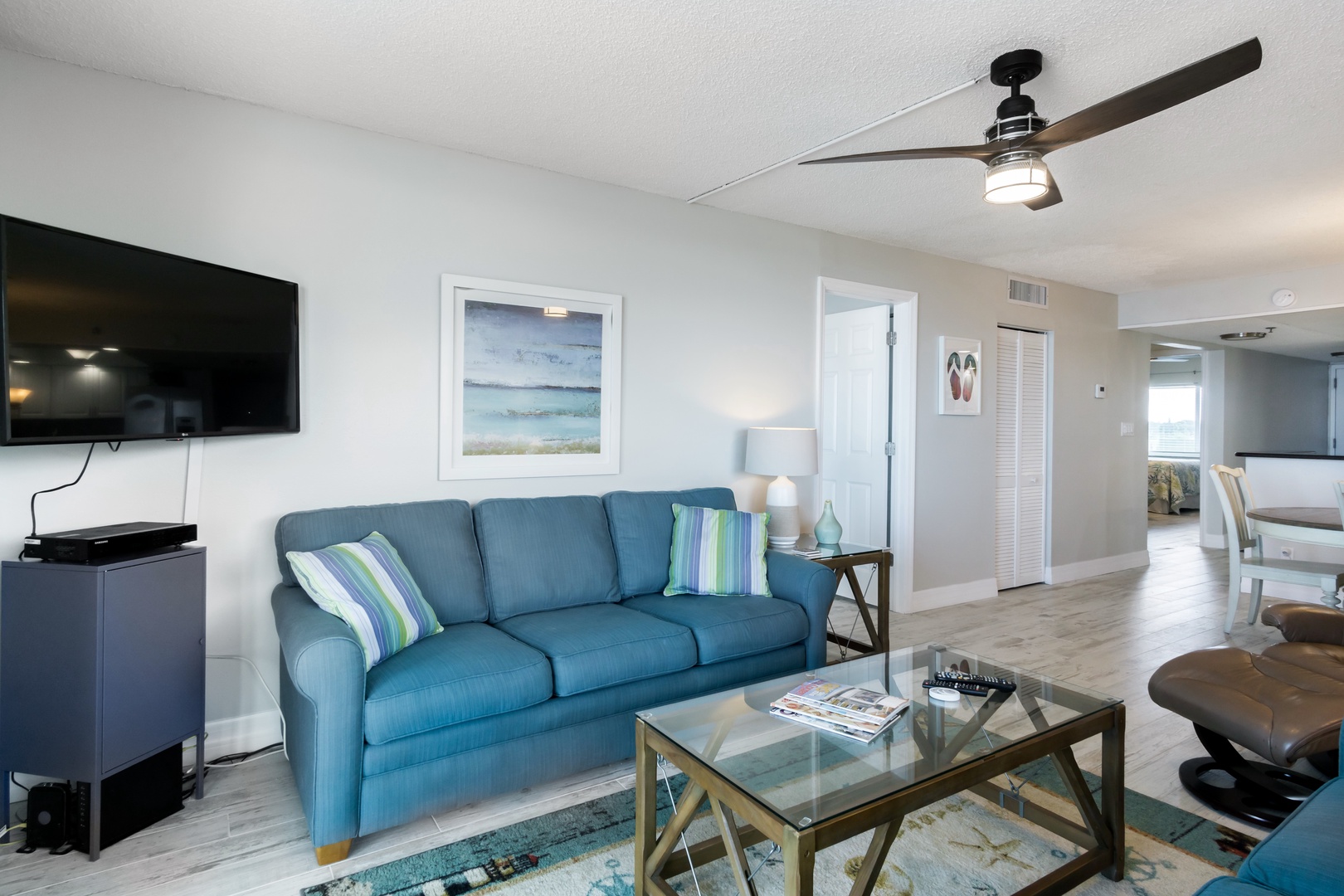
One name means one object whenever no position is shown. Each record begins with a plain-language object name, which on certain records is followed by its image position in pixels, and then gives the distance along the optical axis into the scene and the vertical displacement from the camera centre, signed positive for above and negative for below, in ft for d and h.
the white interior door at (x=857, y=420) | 16.07 +0.55
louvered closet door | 17.70 -0.39
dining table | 12.85 -1.41
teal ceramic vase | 12.16 -1.41
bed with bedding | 33.32 -1.79
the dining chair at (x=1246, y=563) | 13.28 -2.23
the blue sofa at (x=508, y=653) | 6.53 -2.24
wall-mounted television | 6.41 +0.96
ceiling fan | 6.54 +2.97
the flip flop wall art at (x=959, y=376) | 15.97 +1.53
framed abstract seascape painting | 10.21 +0.90
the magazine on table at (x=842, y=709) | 6.08 -2.31
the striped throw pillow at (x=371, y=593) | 7.27 -1.58
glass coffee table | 4.84 -2.37
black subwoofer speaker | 6.63 -3.43
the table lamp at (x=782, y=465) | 12.17 -0.35
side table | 11.74 -2.09
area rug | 6.23 -3.75
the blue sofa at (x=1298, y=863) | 4.13 -2.42
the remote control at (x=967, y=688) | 6.83 -2.27
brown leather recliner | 6.78 -2.60
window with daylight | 35.55 +1.25
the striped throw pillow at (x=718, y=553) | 10.23 -1.56
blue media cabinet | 6.50 -2.10
